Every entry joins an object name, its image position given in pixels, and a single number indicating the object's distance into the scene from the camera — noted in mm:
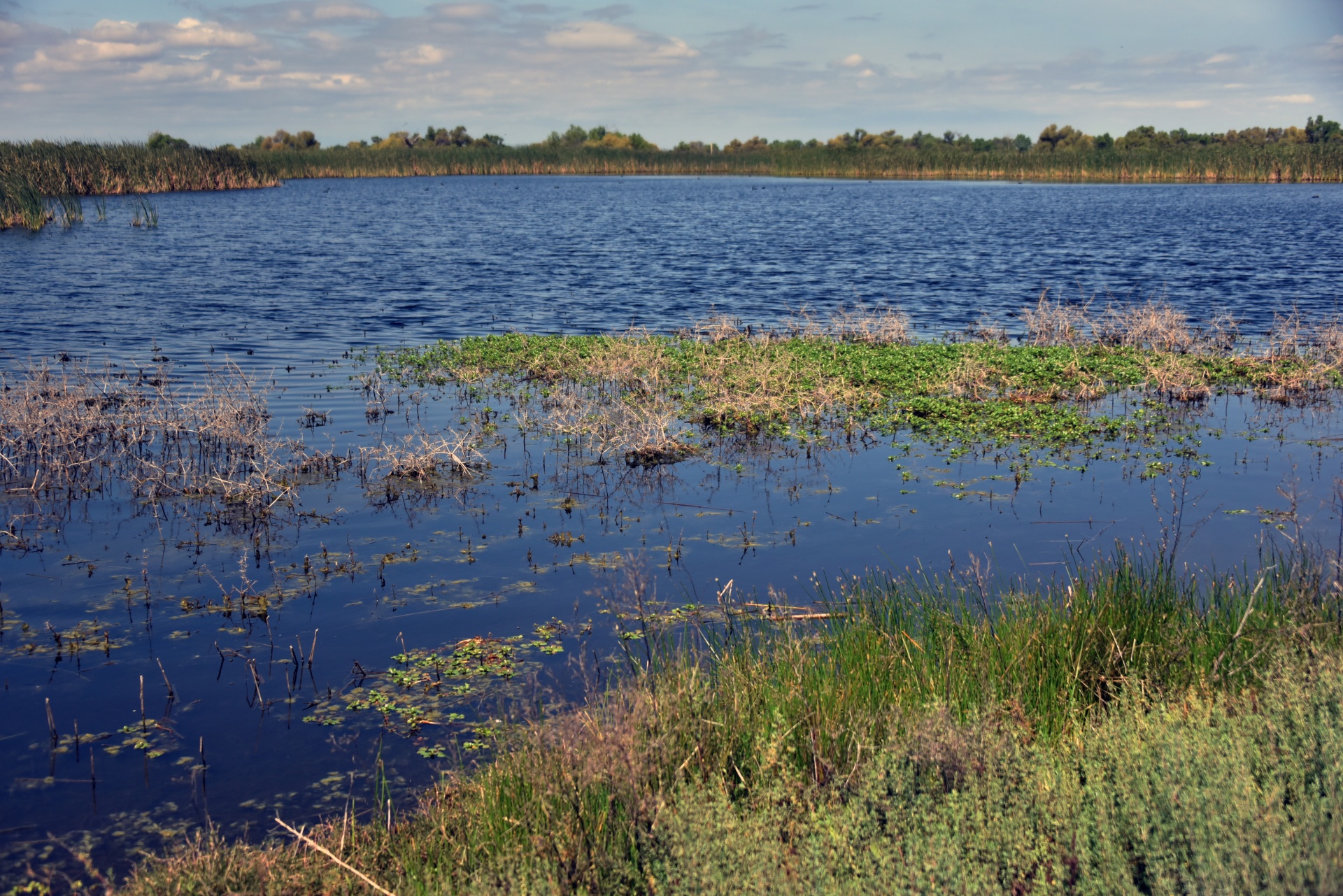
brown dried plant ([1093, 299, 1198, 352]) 17672
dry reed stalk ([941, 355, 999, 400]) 14336
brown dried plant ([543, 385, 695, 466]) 11773
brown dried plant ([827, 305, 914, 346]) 18516
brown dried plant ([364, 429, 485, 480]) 11156
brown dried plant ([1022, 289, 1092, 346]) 18500
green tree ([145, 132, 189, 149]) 95419
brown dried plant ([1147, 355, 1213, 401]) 14219
